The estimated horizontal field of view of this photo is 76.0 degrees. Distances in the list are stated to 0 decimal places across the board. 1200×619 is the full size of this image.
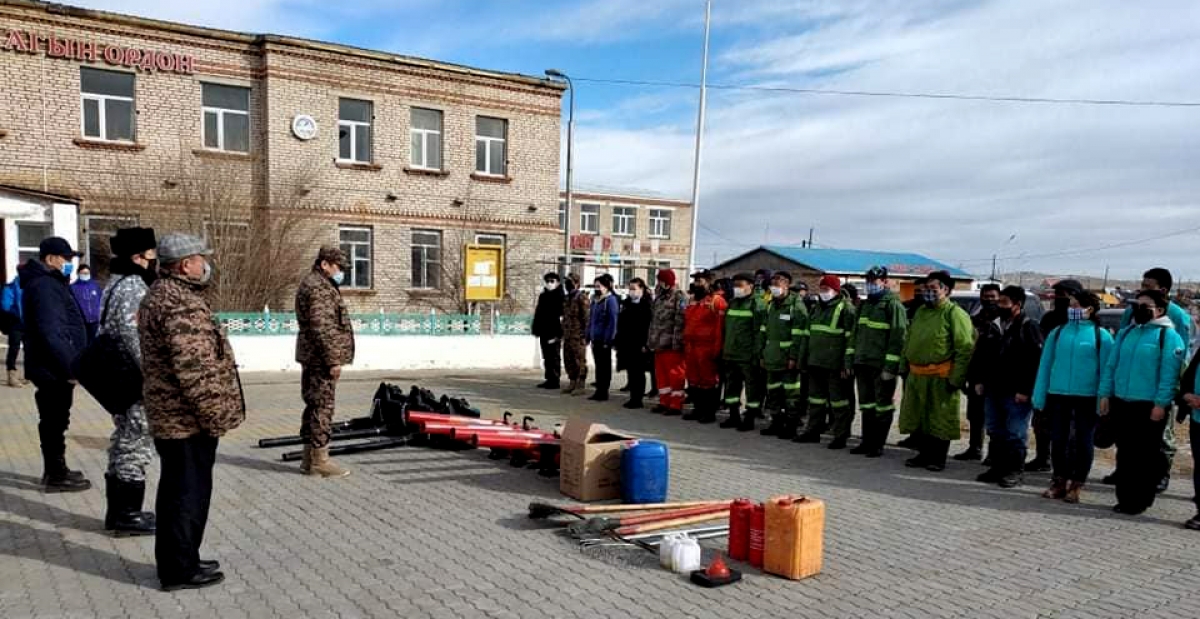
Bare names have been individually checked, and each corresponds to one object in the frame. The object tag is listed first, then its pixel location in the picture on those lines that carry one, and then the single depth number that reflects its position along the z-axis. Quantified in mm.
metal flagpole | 17391
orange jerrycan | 4652
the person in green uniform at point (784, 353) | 9188
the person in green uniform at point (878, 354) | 8156
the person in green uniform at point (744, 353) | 9812
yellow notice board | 15758
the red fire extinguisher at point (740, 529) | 4992
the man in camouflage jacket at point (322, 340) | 6590
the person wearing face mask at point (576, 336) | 12516
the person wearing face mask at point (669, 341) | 10750
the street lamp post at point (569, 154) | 21202
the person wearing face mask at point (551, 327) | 13023
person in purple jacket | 10531
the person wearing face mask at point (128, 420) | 4984
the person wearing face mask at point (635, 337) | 11508
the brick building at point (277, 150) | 17094
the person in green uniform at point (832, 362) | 8703
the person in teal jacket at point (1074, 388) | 6566
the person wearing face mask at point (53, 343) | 5828
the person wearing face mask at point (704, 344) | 10234
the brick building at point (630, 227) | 46875
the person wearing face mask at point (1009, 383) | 7160
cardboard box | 6238
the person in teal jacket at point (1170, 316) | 6367
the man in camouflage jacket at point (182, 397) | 4129
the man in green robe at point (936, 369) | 7668
